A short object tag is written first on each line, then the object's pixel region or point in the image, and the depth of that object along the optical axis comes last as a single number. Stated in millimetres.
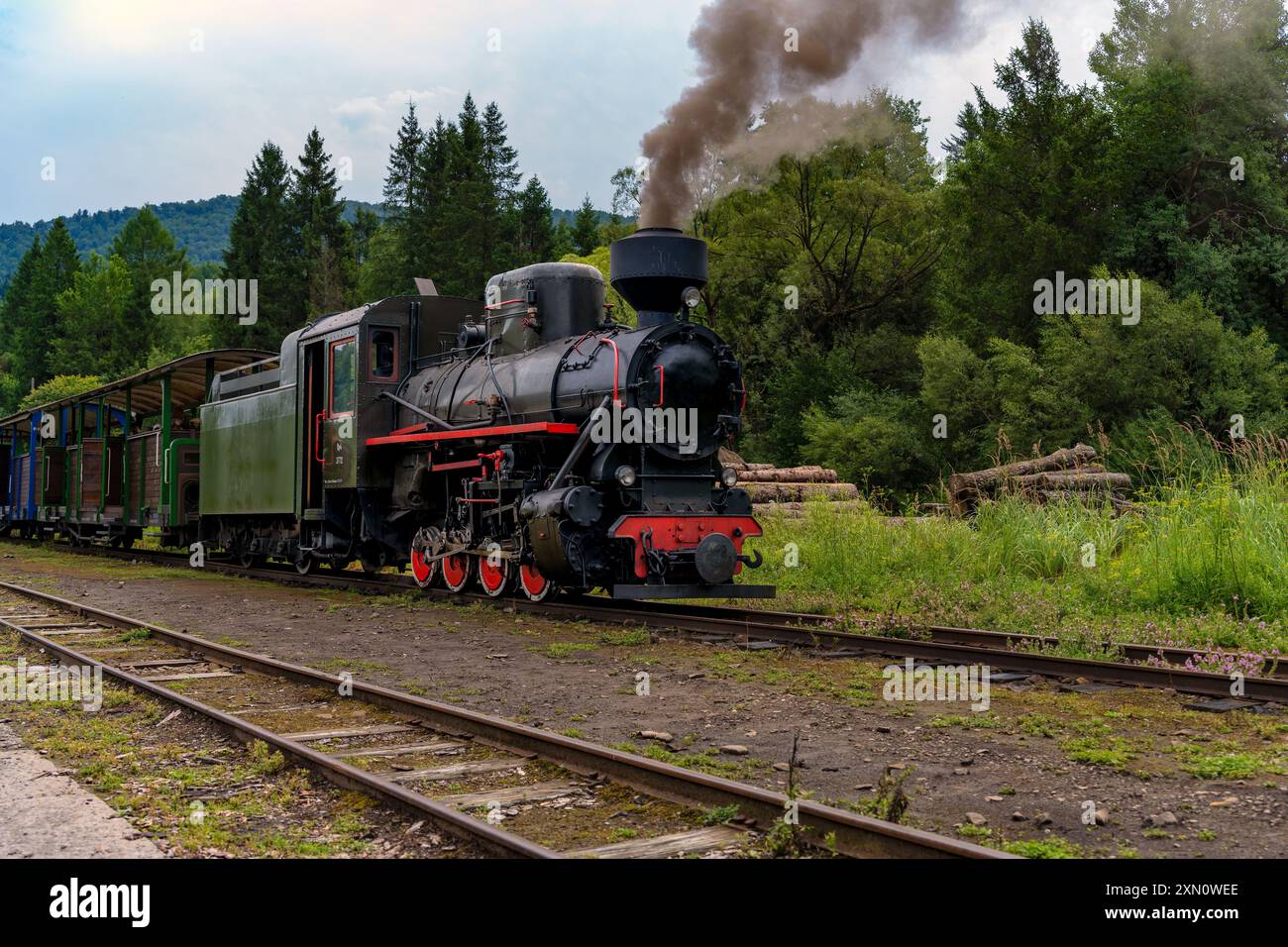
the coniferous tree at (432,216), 53344
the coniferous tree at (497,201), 53062
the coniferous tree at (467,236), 52469
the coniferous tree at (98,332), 78025
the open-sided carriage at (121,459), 20750
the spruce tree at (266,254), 60312
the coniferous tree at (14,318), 87438
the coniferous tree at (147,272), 79625
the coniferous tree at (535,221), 59812
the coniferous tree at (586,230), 65000
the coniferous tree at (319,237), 61750
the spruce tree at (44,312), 85812
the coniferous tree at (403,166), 64625
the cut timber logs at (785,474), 19672
